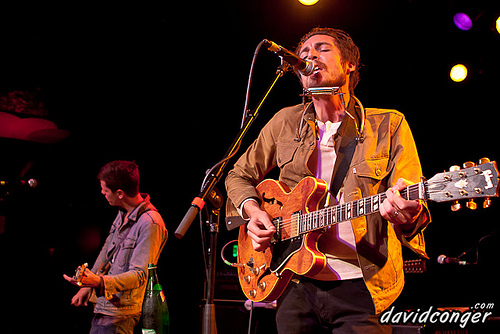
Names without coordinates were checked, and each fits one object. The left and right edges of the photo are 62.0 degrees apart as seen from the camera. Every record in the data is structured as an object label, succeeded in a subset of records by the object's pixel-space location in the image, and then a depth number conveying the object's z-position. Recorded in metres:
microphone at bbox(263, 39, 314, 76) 2.32
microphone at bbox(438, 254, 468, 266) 4.87
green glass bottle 2.69
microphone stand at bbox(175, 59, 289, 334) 2.18
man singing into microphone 1.94
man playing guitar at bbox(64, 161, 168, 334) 3.57
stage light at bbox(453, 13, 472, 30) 4.76
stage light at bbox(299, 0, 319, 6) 4.87
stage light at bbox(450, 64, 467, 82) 5.14
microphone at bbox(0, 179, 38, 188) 4.93
